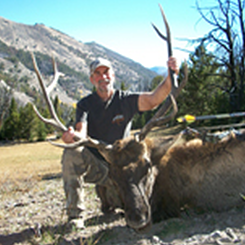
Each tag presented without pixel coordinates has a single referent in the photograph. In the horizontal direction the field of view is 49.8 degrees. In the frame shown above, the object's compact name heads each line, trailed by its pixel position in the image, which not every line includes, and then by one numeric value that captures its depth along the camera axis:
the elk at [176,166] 3.45
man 3.76
